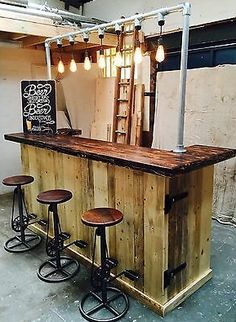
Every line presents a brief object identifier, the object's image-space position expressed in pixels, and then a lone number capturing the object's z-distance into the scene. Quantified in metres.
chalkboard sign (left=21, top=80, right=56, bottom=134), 3.58
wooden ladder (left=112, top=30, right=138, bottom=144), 4.76
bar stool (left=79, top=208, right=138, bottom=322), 2.16
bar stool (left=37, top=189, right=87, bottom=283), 2.68
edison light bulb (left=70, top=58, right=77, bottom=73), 3.95
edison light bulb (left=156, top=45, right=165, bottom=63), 2.54
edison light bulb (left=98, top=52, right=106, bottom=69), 3.87
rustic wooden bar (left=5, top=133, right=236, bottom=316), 2.15
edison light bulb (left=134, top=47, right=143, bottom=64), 2.87
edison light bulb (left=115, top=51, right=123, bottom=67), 3.59
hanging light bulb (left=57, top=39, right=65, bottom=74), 4.16
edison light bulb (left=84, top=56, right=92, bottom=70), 3.74
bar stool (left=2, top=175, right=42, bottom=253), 3.19
